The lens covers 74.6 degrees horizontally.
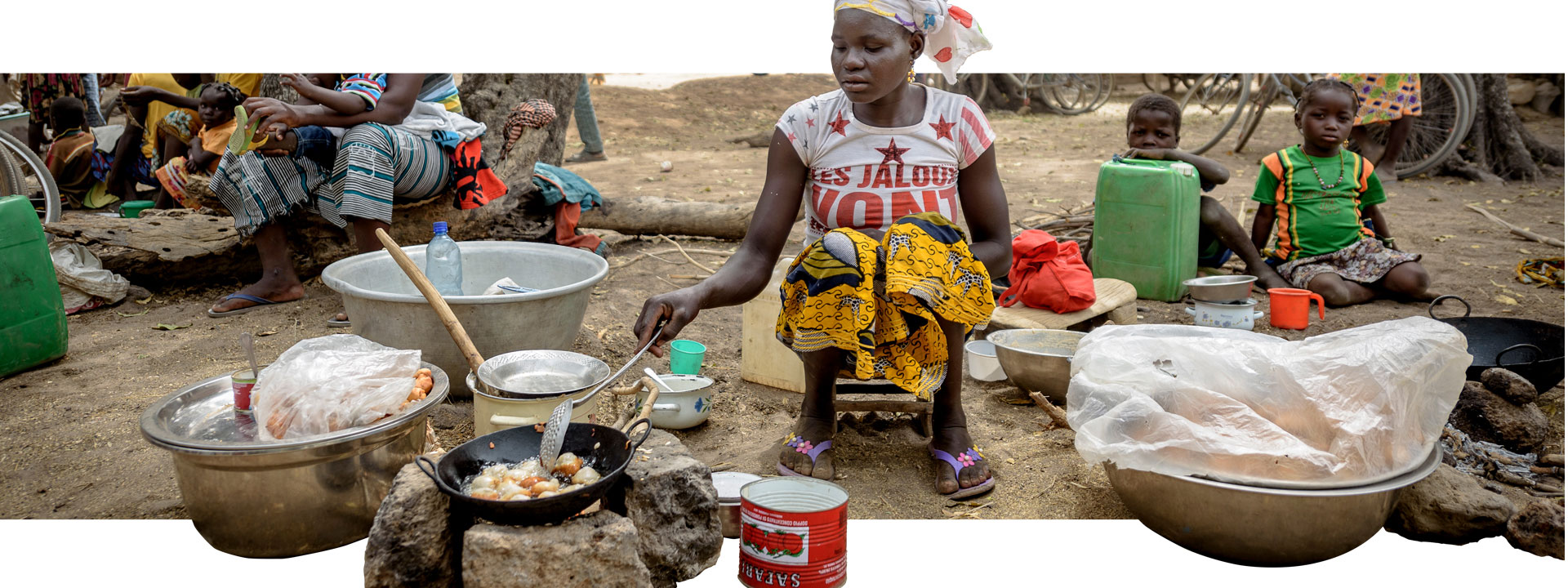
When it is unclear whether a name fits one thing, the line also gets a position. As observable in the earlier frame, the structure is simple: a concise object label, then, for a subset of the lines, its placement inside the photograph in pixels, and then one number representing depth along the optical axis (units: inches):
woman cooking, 102.6
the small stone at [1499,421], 115.8
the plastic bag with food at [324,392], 93.7
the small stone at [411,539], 82.1
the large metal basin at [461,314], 130.2
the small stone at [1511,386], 116.8
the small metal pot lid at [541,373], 112.6
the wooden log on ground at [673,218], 241.4
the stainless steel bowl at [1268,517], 88.7
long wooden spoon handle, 114.5
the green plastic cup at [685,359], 139.9
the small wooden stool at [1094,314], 162.2
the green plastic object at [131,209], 236.4
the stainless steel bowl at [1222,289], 170.9
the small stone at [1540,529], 93.8
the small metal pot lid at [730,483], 101.3
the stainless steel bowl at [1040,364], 134.3
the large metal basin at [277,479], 90.3
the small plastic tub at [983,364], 148.6
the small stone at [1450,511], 96.4
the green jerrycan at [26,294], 147.5
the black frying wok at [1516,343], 125.5
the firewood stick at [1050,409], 122.6
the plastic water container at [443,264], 145.1
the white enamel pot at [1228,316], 169.9
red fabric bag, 163.8
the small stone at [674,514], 88.9
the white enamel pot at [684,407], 127.6
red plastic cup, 173.0
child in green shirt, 185.3
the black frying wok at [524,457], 80.8
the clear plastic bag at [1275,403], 90.9
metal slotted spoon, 90.1
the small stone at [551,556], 79.7
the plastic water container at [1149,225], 186.9
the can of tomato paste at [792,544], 86.7
